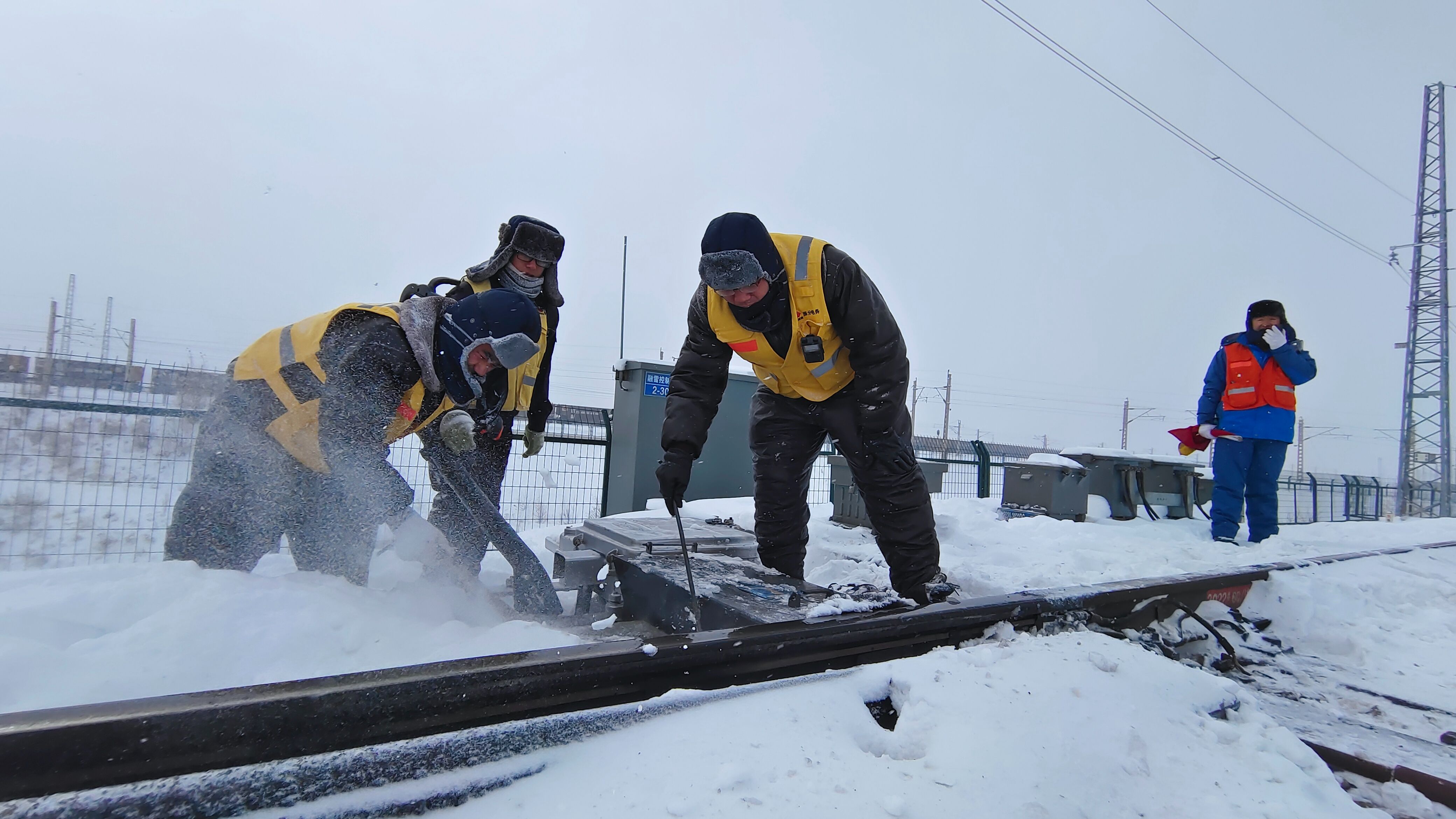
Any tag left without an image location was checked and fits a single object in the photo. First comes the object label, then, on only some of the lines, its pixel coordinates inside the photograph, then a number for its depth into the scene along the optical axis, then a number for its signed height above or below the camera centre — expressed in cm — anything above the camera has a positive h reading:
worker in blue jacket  498 +44
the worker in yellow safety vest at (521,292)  323 +62
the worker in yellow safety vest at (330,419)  216 -7
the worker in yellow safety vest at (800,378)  251 +24
